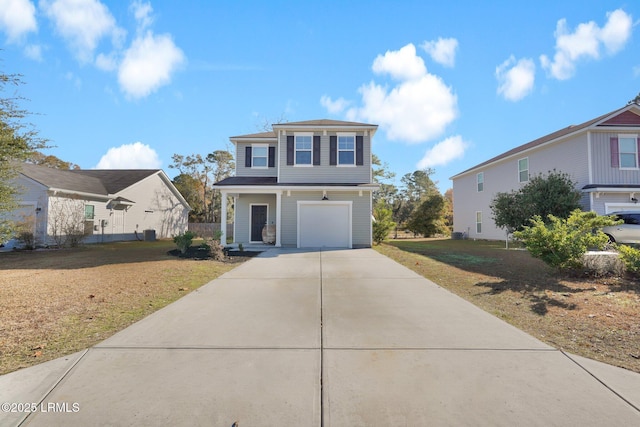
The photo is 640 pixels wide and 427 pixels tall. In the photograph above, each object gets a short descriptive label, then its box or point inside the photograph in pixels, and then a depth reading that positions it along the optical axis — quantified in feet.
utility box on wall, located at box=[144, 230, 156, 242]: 73.77
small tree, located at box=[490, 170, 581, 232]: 48.65
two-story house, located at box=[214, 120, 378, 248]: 48.80
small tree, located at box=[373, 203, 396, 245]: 53.72
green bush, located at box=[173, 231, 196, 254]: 39.78
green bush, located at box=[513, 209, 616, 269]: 23.66
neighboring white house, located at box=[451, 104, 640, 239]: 49.44
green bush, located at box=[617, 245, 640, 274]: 22.81
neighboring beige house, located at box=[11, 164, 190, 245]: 53.57
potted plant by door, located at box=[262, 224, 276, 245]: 50.12
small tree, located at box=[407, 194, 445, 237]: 88.22
